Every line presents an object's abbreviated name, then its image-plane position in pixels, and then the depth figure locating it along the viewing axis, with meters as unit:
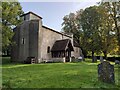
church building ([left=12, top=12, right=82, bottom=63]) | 18.56
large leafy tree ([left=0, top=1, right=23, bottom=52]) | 16.18
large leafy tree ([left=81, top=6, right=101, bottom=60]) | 26.90
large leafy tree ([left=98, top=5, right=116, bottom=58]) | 19.97
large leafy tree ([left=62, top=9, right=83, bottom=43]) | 31.65
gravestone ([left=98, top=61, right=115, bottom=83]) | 6.01
